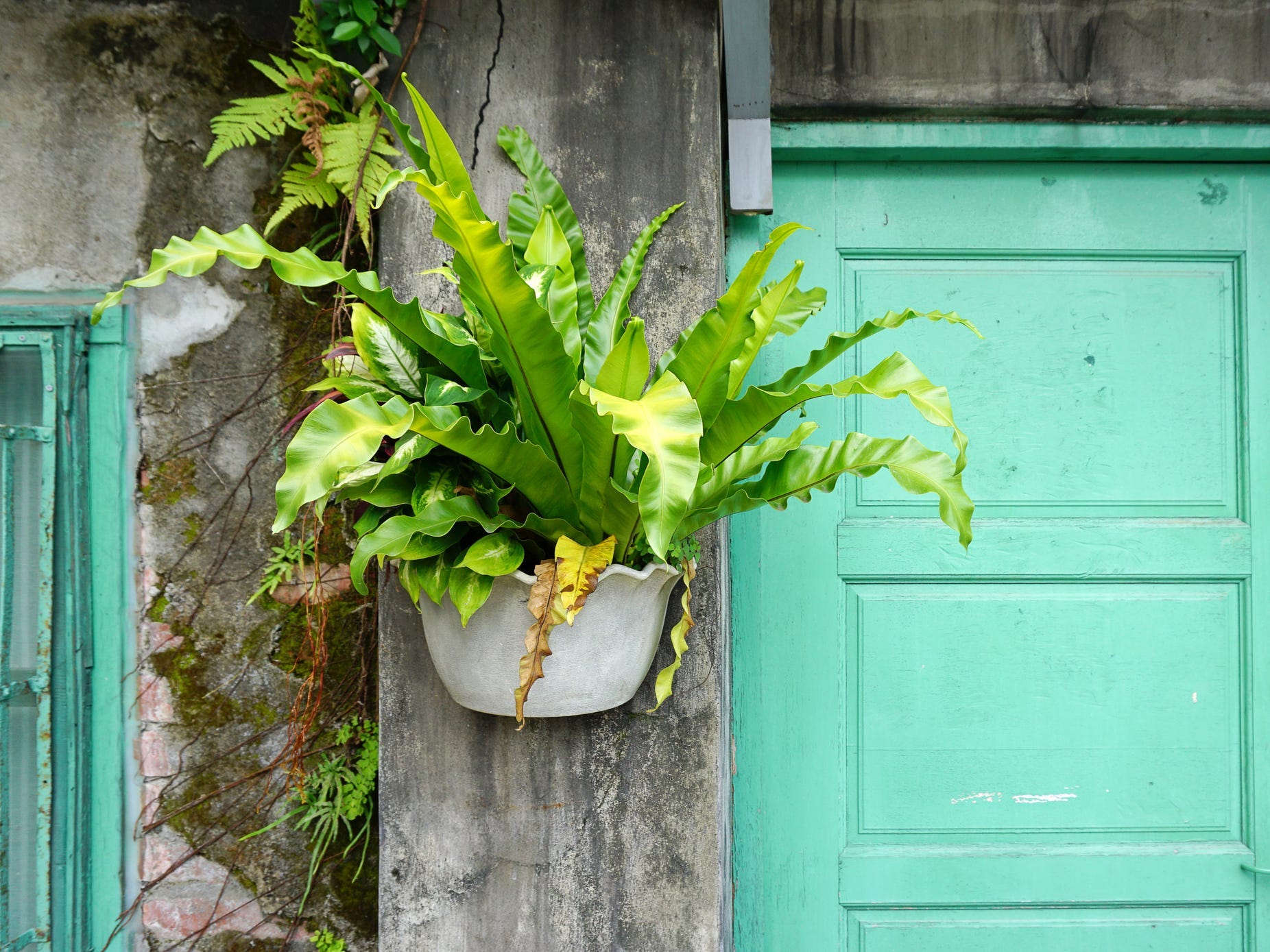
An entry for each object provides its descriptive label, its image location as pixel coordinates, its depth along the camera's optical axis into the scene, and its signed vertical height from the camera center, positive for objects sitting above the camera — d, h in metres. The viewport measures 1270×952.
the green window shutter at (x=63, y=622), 1.37 -0.26
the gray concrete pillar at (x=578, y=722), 1.27 -0.42
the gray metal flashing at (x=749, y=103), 1.34 +0.76
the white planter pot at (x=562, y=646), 1.04 -0.24
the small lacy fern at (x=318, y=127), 1.30 +0.65
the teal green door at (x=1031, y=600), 1.60 -0.26
